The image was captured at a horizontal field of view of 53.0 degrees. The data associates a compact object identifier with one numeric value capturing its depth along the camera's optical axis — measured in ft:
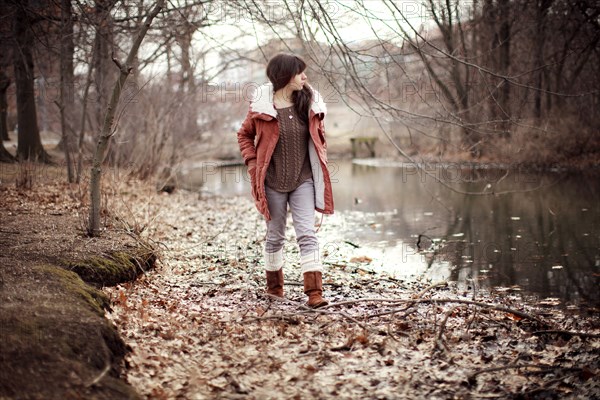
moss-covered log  16.80
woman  16.52
